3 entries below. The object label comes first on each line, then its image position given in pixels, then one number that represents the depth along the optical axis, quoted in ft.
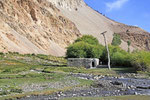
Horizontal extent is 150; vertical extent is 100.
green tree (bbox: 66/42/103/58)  163.78
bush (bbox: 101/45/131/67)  133.39
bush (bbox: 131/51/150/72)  107.06
